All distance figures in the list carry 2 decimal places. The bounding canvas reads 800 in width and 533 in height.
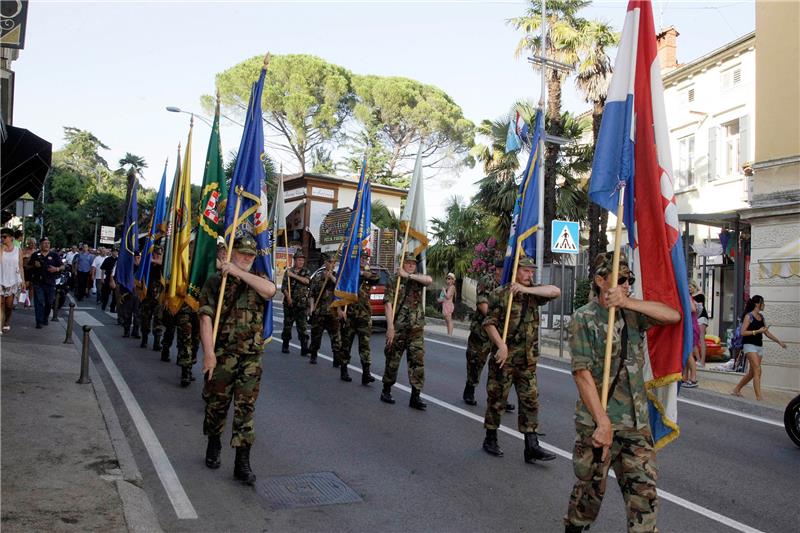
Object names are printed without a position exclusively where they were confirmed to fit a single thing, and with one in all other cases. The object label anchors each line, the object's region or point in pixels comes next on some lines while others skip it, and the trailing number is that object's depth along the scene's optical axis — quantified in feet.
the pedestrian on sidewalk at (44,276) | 46.03
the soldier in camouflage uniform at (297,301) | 44.47
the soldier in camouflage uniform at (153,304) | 42.42
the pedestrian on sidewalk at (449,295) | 69.97
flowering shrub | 81.46
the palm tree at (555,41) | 77.61
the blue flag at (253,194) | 21.49
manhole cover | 17.26
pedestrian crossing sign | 49.70
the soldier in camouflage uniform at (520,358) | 21.26
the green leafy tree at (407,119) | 149.69
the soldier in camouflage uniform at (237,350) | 18.39
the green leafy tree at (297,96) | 143.43
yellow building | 41.06
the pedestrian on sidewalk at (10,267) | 37.81
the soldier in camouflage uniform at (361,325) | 34.46
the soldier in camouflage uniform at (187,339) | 32.12
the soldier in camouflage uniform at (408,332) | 28.73
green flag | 22.84
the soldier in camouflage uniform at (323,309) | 39.19
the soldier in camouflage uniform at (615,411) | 12.25
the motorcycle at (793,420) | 25.46
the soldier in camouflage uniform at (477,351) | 29.94
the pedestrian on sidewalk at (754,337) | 34.76
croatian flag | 13.51
